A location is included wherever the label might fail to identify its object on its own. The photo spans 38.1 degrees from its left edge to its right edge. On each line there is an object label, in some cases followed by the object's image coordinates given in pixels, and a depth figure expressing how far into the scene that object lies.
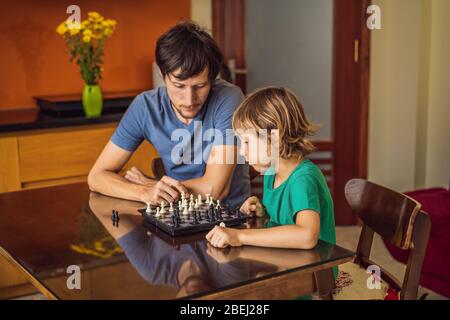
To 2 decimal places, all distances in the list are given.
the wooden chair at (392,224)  1.69
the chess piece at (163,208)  1.74
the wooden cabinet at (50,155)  3.15
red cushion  2.92
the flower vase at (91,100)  3.42
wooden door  3.97
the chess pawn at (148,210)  1.75
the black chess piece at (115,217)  1.76
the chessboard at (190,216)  1.63
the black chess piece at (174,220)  1.62
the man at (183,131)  2.03
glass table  1.30
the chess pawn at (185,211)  1.70
